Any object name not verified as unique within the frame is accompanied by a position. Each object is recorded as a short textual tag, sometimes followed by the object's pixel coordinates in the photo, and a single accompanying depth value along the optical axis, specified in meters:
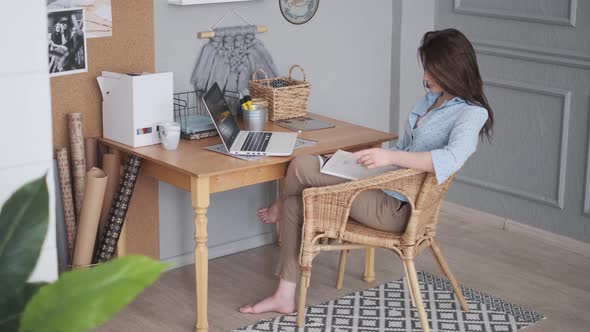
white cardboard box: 3.19
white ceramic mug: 3.16
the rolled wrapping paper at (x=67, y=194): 3.23
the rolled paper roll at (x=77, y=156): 3.25
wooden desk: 2.97
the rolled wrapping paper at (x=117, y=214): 3.25
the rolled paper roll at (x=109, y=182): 3.31
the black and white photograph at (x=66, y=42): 3.18
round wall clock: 3.85
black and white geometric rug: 3.19
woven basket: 3.56
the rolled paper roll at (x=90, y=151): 3.33
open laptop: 3.15
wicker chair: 2.94
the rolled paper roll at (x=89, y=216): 3.14
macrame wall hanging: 3.62
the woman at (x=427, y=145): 2.91
